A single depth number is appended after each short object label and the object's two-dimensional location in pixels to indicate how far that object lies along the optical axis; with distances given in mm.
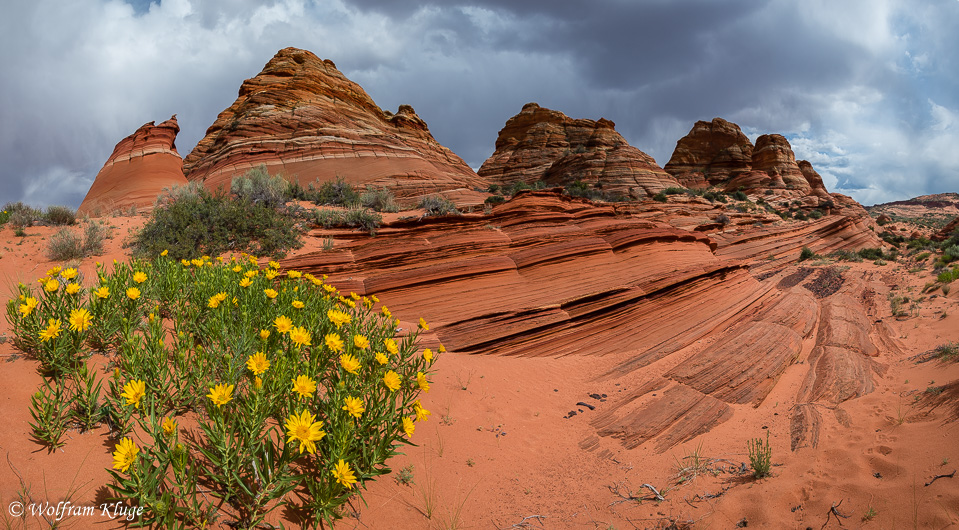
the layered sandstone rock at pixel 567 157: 34281
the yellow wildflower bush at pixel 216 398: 2031
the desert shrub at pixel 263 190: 11859
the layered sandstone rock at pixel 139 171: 21062
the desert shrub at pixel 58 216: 10086
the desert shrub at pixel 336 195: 15570
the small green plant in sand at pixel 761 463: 3281
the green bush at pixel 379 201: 14641
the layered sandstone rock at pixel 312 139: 21250
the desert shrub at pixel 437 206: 13898
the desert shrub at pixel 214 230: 8719
